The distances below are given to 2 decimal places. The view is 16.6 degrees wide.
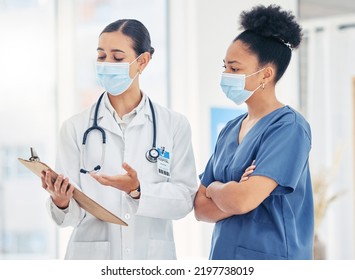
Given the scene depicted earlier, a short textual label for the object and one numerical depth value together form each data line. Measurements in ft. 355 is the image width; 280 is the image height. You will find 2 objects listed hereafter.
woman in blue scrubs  11.01
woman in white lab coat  11.25
